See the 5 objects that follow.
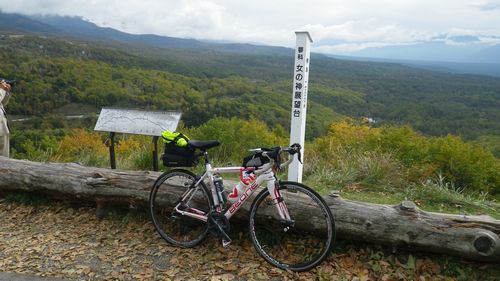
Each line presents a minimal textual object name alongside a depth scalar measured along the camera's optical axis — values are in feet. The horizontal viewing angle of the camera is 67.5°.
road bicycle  10.50
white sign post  16.17
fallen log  9.92
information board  17.21
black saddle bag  11.86
